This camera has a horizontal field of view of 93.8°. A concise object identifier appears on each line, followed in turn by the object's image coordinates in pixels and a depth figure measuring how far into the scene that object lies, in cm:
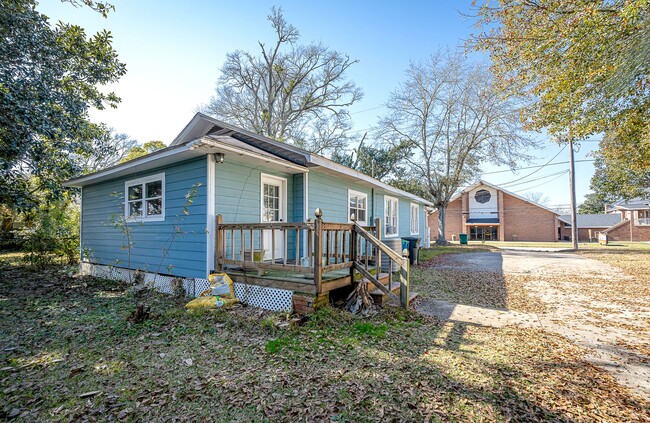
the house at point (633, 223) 3278
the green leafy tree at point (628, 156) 737
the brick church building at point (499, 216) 3203
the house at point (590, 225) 3843
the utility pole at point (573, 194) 1888
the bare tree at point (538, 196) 6078
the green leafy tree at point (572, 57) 543
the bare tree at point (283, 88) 2252
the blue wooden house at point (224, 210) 537
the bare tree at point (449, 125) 2147
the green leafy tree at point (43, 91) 656
